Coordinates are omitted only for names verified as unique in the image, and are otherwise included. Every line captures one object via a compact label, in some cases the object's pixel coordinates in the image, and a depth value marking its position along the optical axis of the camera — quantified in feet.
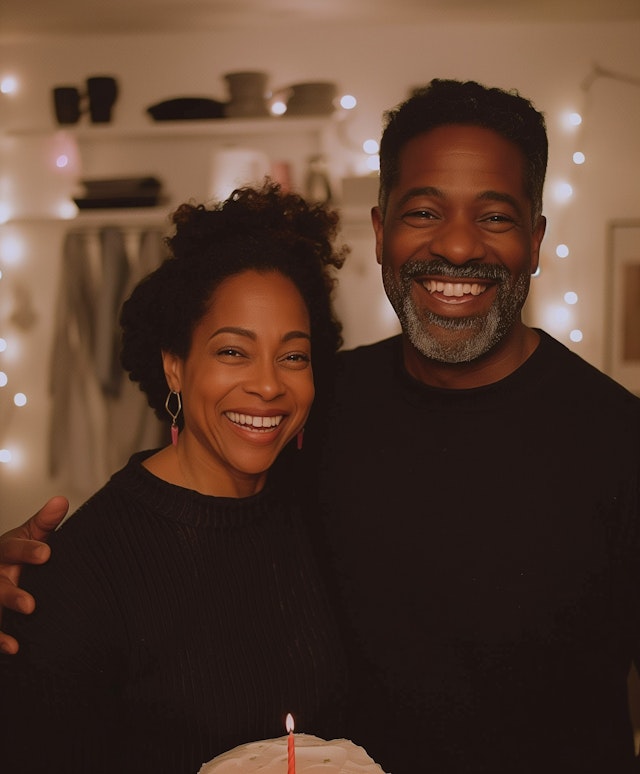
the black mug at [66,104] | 12.22
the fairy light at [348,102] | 12.37
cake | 3.15
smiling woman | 4.08
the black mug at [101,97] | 12.14
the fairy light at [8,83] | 12.97
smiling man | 4.89
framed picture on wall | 12.28
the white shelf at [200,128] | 11.51
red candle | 2.79
